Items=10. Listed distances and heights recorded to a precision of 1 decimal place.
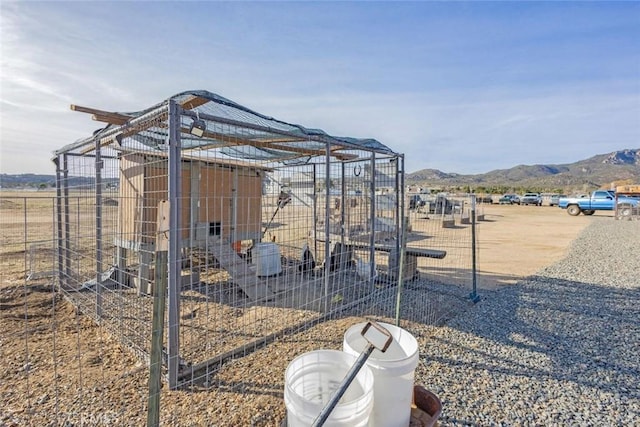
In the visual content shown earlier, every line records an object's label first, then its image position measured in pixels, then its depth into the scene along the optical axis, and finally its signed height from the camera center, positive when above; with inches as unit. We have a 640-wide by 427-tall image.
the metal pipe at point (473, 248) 203.9 -24.9
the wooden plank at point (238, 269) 210.2 -40.2
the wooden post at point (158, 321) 61.8 -22.3
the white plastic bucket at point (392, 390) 71.6 -40.9
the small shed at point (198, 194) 206.2 +11.4
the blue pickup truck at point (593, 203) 994.1 +20.3
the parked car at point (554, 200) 1431.8 +42.6
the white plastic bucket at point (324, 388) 63.6 -40.0
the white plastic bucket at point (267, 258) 260.0 -40.4
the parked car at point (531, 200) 1424.7 +43.4
